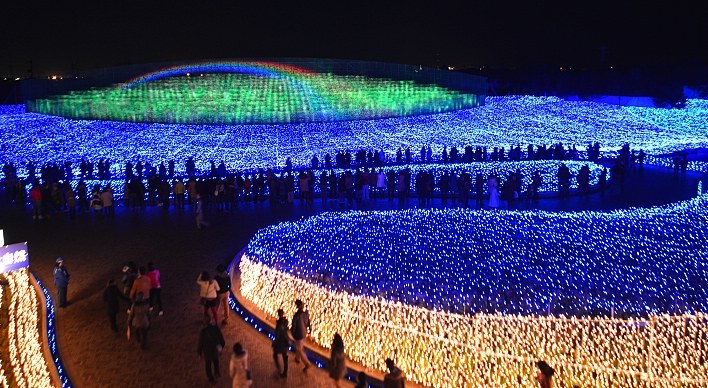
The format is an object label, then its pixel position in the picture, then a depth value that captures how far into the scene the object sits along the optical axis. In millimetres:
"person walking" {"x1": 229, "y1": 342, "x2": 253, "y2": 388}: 7090
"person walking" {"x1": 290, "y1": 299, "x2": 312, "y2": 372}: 8094
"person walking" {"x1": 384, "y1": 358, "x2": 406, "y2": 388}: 6715
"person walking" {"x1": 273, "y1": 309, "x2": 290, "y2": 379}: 7949
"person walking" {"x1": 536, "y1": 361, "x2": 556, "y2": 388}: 6516
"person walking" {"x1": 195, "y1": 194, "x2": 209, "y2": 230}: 14930
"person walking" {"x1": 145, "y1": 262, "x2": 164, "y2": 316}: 9773
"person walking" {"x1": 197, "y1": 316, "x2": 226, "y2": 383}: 7770
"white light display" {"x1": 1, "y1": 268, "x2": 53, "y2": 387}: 7934
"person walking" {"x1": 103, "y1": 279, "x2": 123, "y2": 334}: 9359
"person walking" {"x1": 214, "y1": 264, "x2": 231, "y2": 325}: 9578
